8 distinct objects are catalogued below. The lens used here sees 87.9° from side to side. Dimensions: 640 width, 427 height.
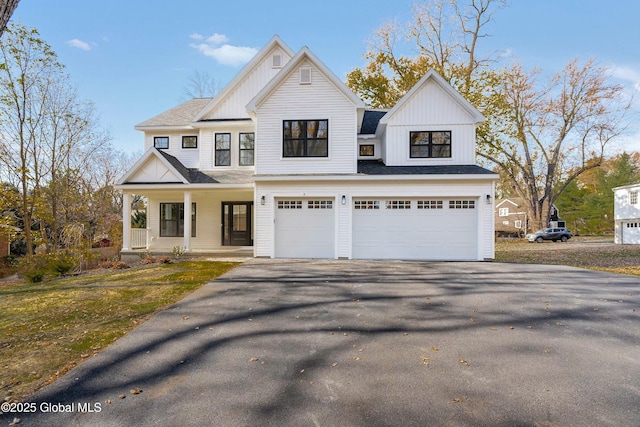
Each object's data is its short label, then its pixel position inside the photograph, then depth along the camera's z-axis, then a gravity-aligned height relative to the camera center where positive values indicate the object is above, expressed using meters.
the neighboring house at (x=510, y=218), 42.53 +0.49
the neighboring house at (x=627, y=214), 26.28 +0.63
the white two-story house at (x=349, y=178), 12.54 +1.63
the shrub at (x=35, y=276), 10.47 -1.81
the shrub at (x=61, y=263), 11.12 -1.61
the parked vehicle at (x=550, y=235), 29.89 -1.23
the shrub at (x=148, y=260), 12.01 -1.51
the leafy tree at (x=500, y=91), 27.77 +11.13
